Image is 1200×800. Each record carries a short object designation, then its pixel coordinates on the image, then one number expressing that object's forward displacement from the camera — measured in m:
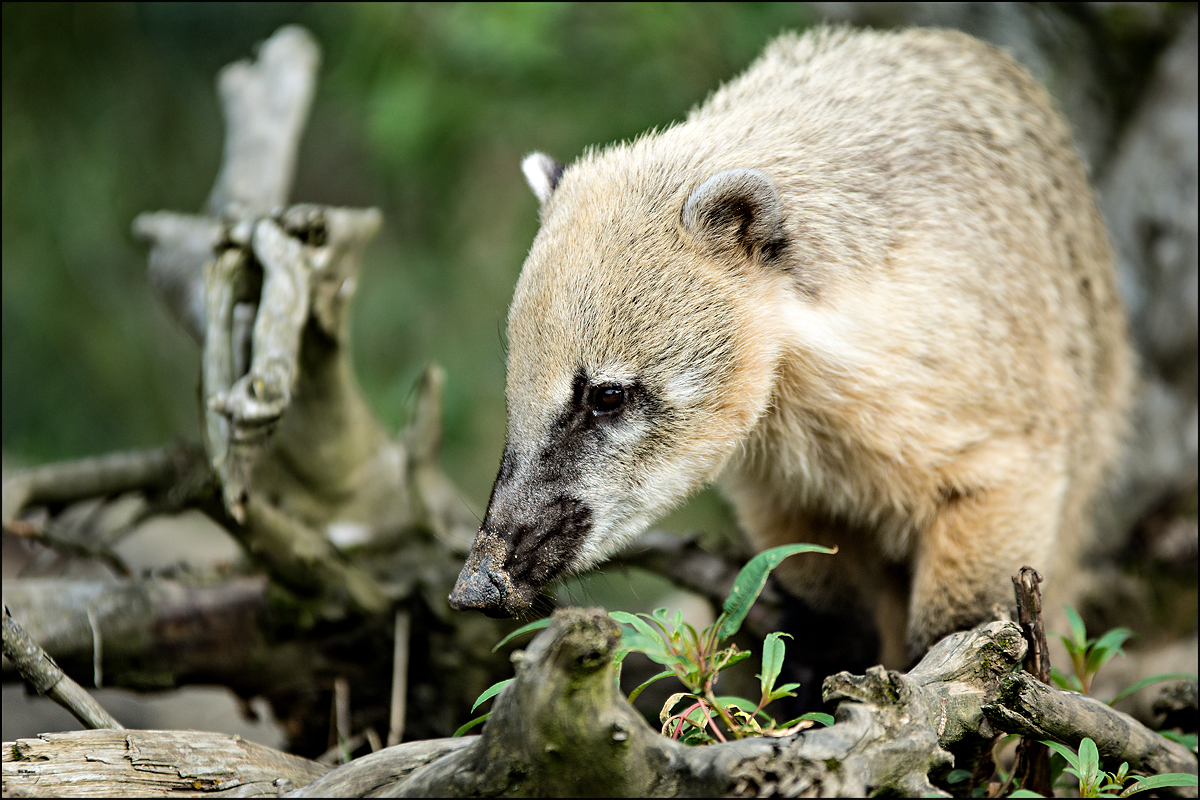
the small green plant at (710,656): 4.06
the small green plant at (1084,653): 5.61
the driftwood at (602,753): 3.25
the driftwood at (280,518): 6.67
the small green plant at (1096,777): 4.12
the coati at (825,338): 5.74
